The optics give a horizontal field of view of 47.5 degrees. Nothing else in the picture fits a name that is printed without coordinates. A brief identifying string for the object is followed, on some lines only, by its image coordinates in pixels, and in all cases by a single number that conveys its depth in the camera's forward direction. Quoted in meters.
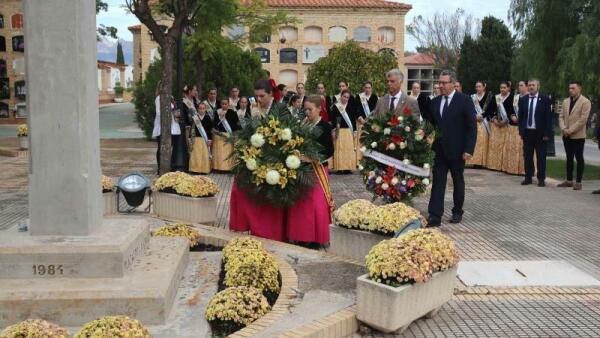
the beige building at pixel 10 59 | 44.22
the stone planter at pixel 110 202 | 9.41
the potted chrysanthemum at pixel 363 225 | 6.60
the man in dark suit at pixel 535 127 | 13.84
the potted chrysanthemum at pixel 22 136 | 20.08
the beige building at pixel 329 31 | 57.84
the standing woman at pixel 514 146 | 15.74
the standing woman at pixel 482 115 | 16.55
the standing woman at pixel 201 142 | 15.56
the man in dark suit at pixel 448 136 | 9.33
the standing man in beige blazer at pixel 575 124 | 13.16
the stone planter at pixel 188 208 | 8.95
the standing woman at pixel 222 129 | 15.38
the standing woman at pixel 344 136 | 16.00
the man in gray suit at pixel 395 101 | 9.11
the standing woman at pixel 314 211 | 7.83
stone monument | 5.24
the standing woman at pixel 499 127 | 16.06
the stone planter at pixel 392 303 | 4.97
